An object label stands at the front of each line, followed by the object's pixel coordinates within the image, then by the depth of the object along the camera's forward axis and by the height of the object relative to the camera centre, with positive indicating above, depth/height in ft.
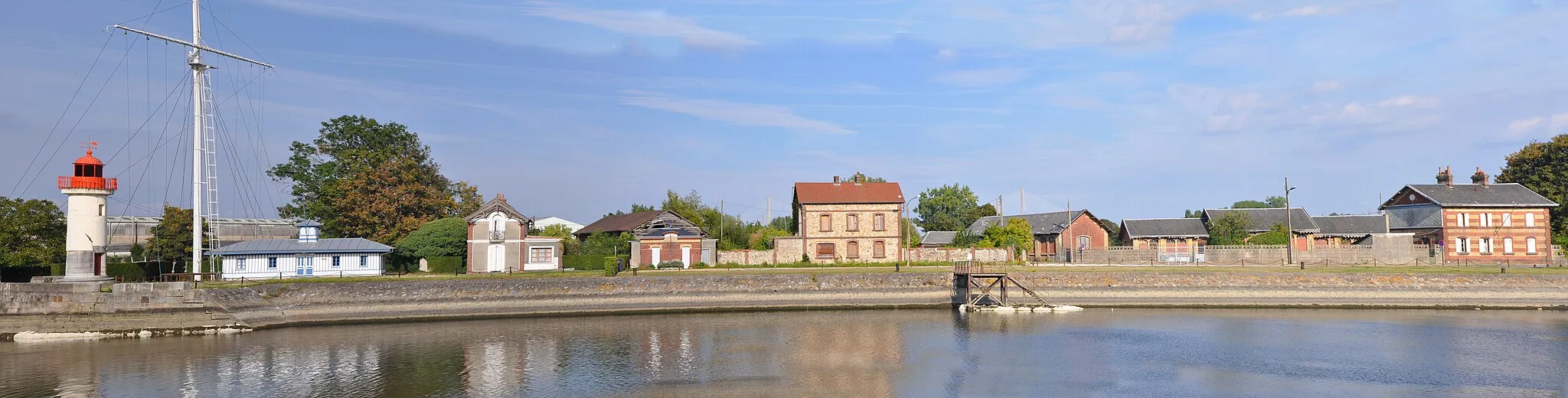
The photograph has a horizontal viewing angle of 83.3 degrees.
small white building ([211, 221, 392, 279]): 145.79 -1.99
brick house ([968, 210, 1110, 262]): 212.23 -0.41
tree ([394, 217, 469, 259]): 168.66 +0.40
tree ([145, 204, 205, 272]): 158.61 +1.27
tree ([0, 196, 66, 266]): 130.41 +2.58
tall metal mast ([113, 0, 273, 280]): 132.46 +17.89
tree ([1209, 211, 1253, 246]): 204.54 +0.42
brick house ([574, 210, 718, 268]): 177.58 -0.41
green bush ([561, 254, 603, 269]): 166.40 -3.85
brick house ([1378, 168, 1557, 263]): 192.34 +0.14
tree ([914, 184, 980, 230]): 302.66 +9.79
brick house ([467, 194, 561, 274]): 164.04 -0.53
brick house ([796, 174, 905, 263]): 184.34 +2.26
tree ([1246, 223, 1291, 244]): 192.13 -1.60
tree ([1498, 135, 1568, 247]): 210.18 +13.56
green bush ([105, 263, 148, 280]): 135.64 -3.58
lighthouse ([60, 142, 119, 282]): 122.83 +4.76
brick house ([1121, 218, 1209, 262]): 213.87 -0.47
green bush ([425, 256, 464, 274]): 163.73 -3.86
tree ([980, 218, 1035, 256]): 190.80 -0.33
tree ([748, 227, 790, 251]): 195.83 +0.10
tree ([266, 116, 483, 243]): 185.16 +13.66
